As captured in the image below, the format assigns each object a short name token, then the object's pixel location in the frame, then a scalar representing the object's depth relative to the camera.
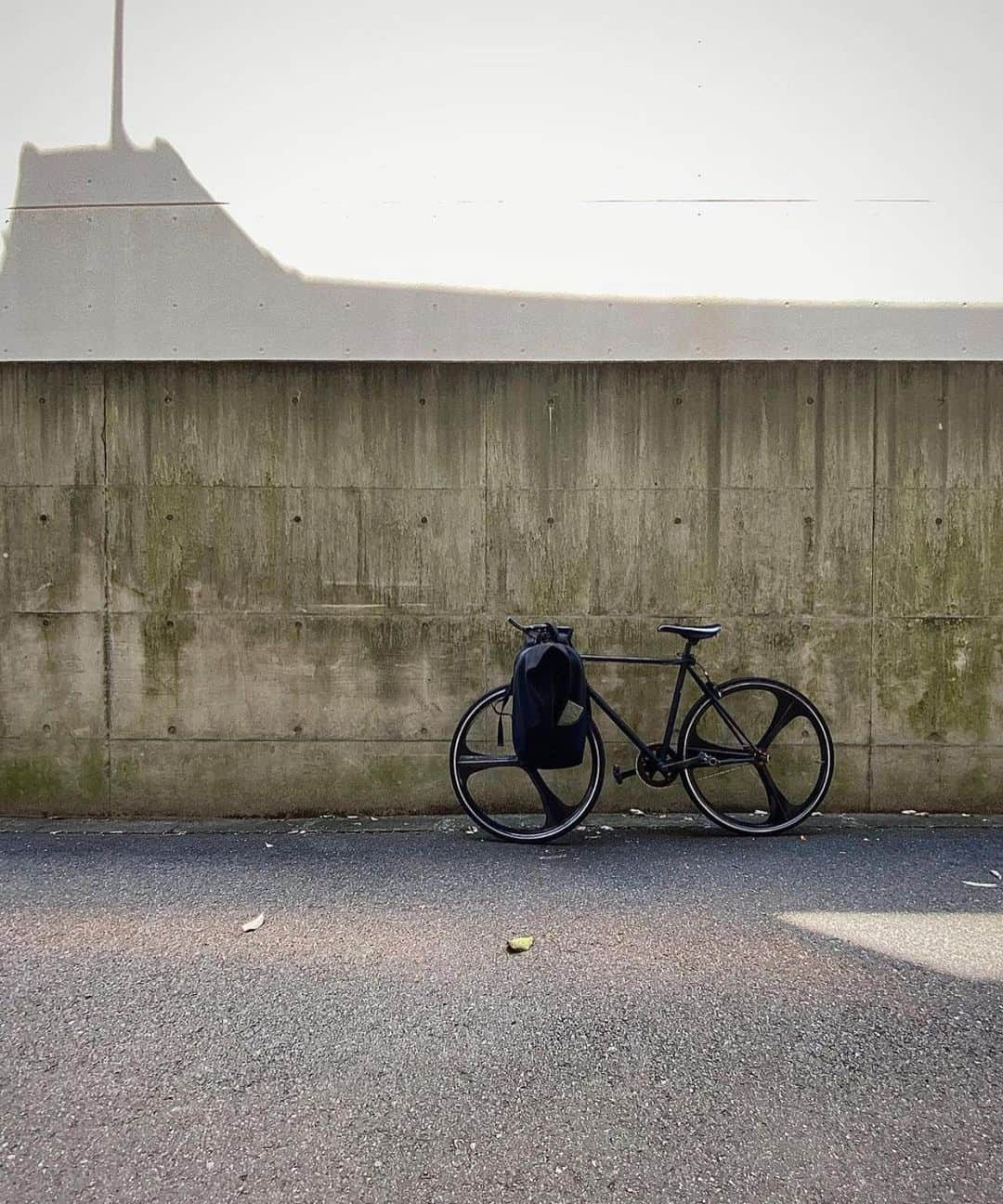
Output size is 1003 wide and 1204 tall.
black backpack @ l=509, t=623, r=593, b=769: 4.62
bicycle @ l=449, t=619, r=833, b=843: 4.92
